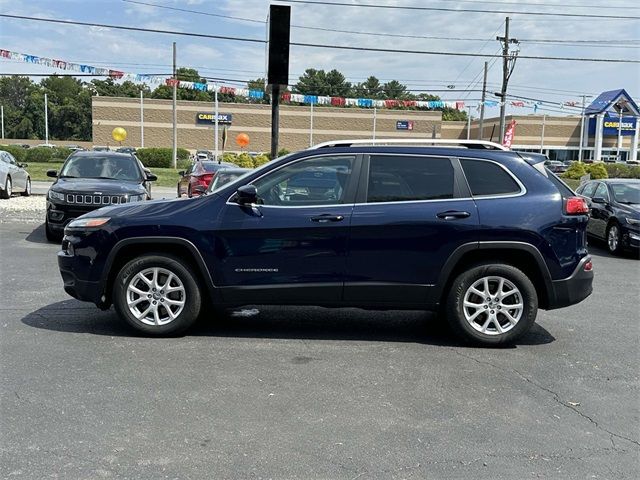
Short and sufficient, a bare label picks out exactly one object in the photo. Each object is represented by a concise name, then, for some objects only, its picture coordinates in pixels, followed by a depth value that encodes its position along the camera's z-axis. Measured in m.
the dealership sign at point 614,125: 75.44
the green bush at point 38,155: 47.69
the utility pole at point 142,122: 70.12
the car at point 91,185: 10.30
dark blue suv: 5.32
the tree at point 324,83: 107.94
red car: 15.89
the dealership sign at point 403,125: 75.44
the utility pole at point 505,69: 34.31
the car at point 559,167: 48.83
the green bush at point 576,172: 36.53
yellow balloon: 55.38
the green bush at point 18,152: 45.03
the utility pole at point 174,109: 41.53
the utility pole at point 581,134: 78.75
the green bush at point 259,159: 35.84
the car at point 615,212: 11.51
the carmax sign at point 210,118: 71.00
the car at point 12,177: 17.09
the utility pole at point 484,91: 44.38
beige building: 70.31
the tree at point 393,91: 111.52
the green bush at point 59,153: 50.32
